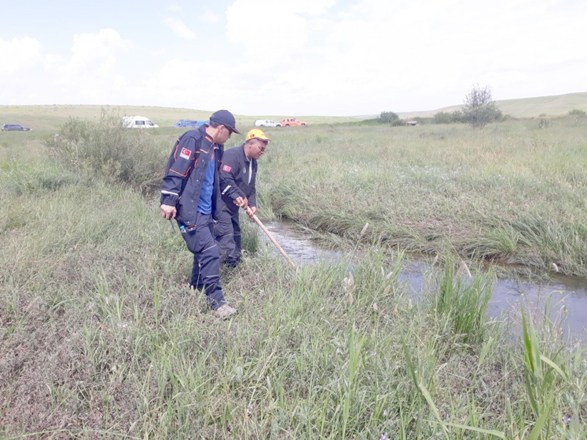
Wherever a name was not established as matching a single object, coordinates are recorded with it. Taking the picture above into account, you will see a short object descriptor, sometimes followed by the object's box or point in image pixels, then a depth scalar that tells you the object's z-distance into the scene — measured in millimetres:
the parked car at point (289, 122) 49469
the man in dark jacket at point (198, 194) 3471
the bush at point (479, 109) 26609
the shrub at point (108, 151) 8758
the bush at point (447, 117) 31517
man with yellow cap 4469
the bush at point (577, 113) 34106
